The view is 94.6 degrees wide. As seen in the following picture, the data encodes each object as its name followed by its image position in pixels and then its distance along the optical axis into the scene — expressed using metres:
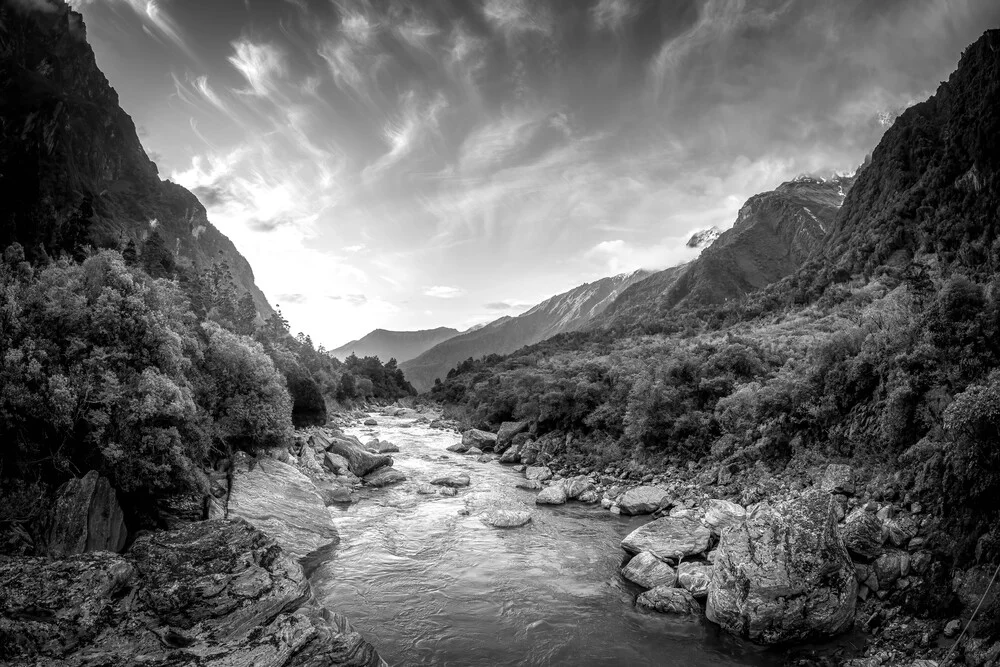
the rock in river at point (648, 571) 12.97
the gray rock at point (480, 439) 42.59
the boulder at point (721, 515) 15.13
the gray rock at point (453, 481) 26.76
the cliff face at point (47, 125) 20.69
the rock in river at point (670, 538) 13.93
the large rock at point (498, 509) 19.58
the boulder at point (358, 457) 28.02
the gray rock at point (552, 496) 22.41
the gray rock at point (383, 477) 26.16
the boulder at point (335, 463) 26.84
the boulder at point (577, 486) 23.14
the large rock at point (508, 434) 40.81
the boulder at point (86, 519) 10.53
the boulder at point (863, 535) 11.03
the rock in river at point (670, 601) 11.60
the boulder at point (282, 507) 15.81
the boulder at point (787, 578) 9.98
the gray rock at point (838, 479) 14.30
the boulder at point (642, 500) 19.94
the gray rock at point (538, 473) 27.97
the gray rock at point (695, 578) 11.95
